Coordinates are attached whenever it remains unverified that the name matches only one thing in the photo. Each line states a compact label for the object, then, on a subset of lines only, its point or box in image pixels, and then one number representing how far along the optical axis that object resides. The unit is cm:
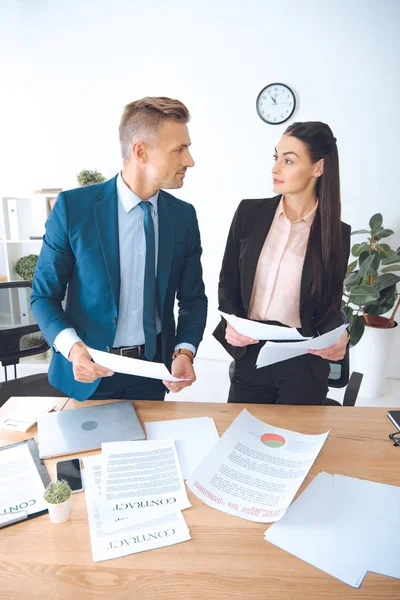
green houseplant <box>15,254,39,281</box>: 377
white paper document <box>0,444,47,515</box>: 89
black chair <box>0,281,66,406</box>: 199
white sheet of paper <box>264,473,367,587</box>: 76
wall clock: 349
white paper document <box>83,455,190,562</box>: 79
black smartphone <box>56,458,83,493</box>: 95
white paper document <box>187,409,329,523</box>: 91
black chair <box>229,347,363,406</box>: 194
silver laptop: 108
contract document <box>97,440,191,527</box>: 90
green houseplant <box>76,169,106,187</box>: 343
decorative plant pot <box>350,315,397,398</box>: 327
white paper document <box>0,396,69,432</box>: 119
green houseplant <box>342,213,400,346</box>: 298
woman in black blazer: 157
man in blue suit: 139
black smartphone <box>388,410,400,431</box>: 121
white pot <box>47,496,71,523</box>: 84
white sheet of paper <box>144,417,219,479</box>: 105
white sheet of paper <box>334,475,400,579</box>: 78
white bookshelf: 373
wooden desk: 71
